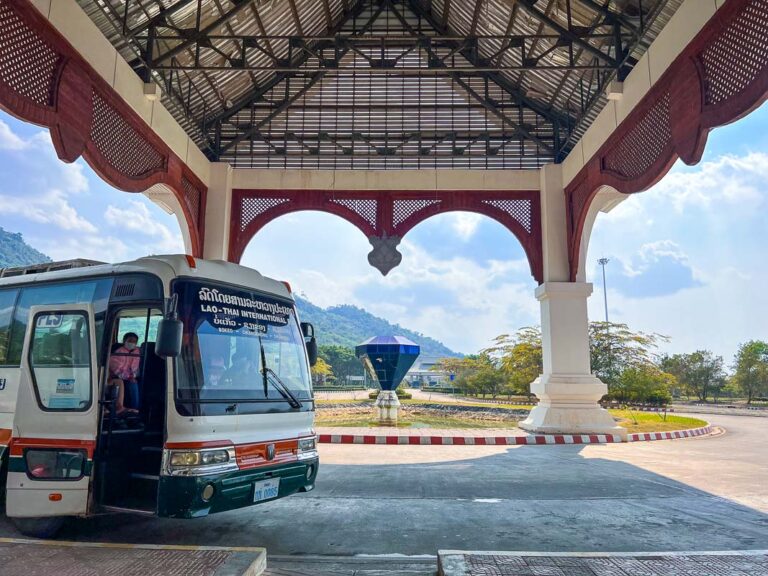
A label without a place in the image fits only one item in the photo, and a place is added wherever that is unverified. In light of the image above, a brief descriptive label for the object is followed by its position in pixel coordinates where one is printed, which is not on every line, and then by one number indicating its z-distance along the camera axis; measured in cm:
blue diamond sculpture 1564
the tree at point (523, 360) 2355
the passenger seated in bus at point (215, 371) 384
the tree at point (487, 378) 3238
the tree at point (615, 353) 2166
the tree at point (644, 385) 2069
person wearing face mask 409
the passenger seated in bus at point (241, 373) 398
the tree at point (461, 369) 3862
